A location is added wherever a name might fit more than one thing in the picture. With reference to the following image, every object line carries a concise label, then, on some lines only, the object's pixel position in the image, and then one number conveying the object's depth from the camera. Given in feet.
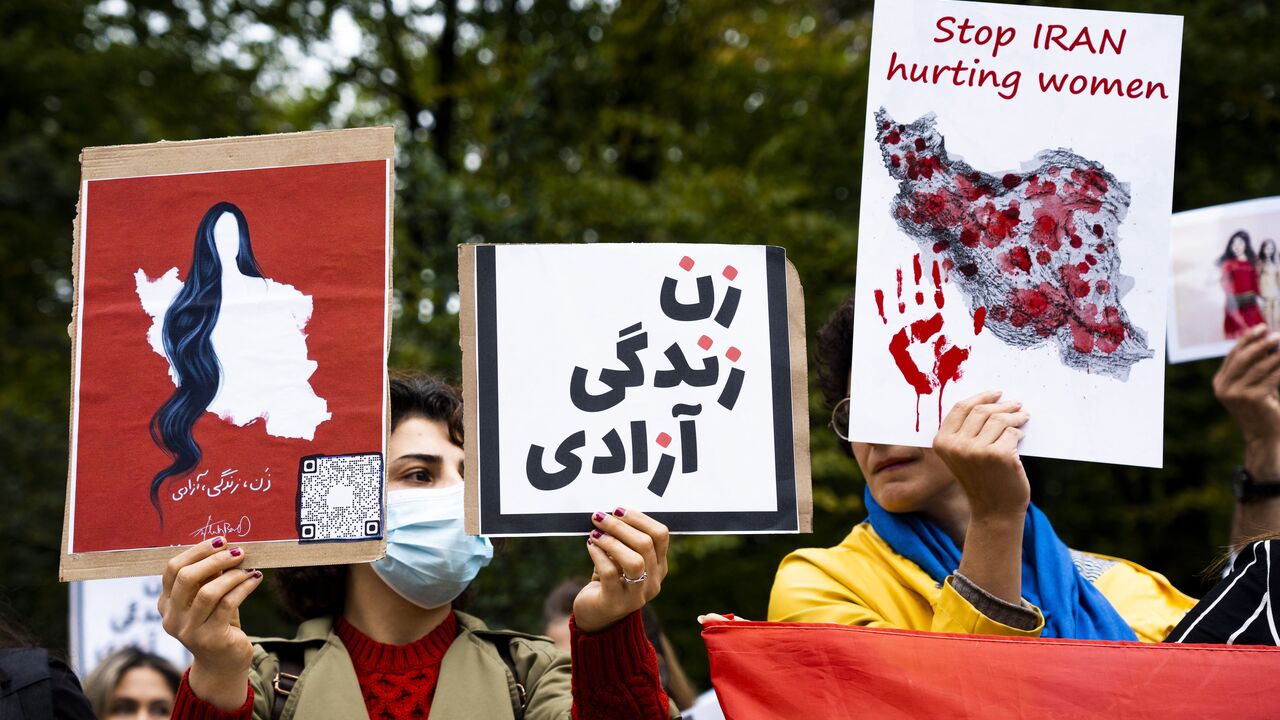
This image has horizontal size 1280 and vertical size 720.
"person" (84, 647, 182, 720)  12.76
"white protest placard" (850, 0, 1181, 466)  7.80
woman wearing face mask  7.18
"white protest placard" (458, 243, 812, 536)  7.51
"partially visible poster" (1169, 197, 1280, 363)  12.10
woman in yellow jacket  7.43
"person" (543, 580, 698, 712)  13.87
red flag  7.08
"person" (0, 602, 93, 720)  7.04
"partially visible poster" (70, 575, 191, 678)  14.76
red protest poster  7.48
